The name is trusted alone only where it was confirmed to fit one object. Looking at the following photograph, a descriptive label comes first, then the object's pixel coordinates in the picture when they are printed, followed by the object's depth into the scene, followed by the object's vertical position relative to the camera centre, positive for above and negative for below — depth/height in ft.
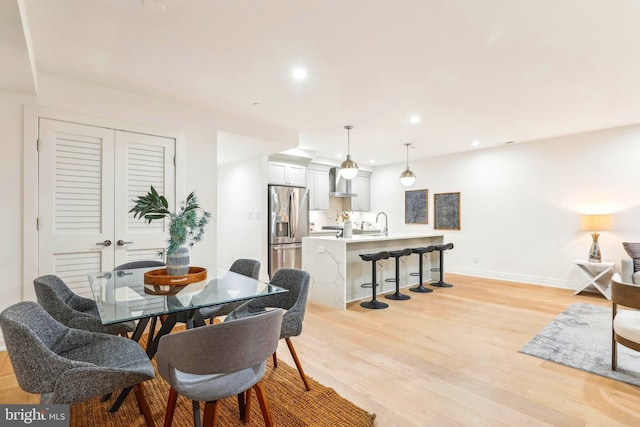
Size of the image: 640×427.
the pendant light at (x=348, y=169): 15.31 +2.36
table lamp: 15.55 -0.49
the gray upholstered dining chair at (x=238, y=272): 7.97 -1.72
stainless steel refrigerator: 19.08 -0.41
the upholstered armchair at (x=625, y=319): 7.25 -2.53
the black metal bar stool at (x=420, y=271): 16.48 -2.96
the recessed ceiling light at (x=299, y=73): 9.63 +4.50
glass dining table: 5.46 -1.56
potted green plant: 7.58 -0.22
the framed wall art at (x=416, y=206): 23.84 +0.83
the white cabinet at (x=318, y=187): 22.76 +2.25
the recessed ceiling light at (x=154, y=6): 6.55 +4.49
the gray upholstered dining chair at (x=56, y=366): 4.28 -2.19
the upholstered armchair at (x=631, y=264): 13.98 -2.16
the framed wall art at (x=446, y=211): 22.06 +0.42
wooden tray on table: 6.74 -1.45
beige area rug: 6.16 -3.98
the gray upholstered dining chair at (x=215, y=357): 4.25 -1.95
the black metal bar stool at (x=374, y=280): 13.78 -2.81
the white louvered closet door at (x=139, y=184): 11.25 +1.27
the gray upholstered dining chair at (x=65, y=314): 6.90 -2.14
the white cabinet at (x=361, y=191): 26.11 +2.20
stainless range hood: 23.95 +2.50
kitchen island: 13.87 -2.33
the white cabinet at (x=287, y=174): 19.62 +2.84
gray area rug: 8.23 -3.99
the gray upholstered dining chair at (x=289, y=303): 6.98 -2.17
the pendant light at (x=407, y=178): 18.54 +2.32
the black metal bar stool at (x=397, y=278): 14.90 -2.94
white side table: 15.51 -2.95
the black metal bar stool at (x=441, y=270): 17.94 -3.07
